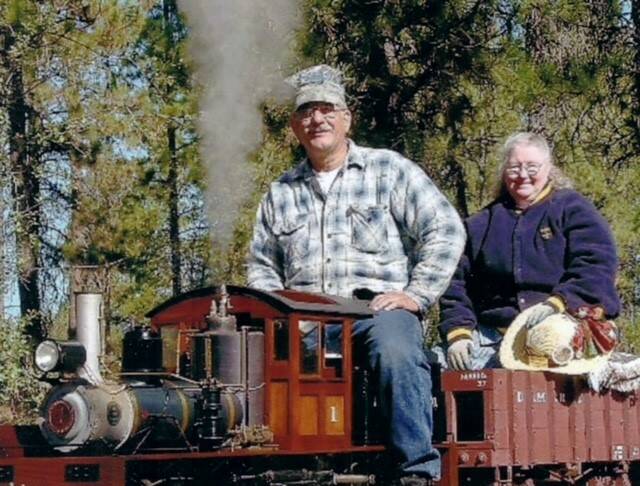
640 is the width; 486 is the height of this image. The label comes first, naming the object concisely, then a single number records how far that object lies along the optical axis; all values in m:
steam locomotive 6.71
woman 9.10
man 7.97
